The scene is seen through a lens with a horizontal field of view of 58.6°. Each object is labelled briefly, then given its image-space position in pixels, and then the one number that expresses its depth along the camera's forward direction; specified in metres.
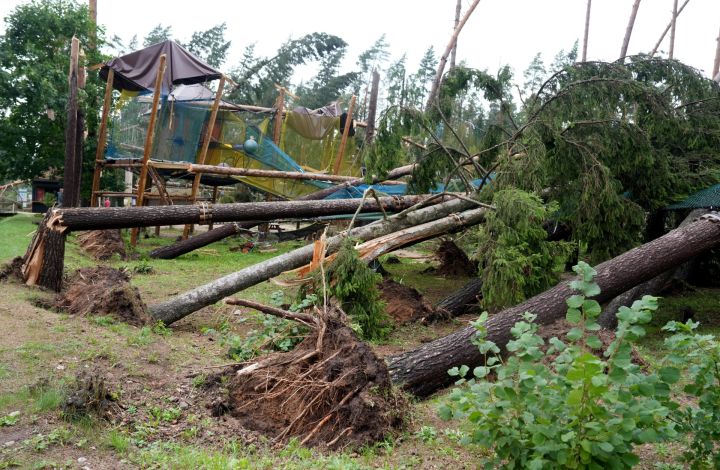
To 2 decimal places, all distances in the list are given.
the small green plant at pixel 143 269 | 10.34
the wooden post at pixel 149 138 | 13.06
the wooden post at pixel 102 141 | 13.58
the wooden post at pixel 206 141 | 14.39
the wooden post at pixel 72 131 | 13.23
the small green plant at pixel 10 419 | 3.82
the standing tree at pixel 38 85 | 16.27
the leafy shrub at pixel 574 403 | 2.83
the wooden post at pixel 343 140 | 17.25
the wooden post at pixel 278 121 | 16.94
